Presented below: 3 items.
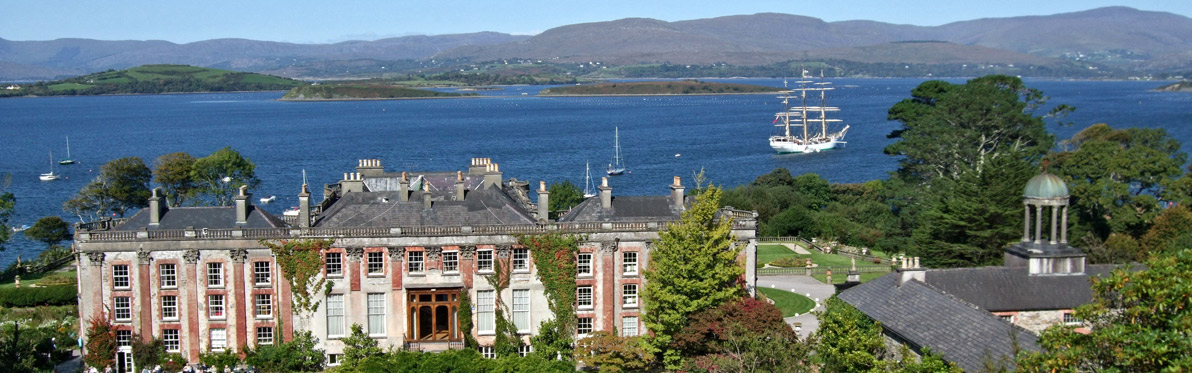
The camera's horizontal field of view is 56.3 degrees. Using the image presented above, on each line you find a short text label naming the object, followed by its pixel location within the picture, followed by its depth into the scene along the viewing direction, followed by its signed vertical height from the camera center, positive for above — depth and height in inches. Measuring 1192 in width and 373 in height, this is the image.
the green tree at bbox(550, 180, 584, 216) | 3262.8 -358.3
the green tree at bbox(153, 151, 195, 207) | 3511.3 -317.6
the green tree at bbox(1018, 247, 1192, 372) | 912.9 -216.5
